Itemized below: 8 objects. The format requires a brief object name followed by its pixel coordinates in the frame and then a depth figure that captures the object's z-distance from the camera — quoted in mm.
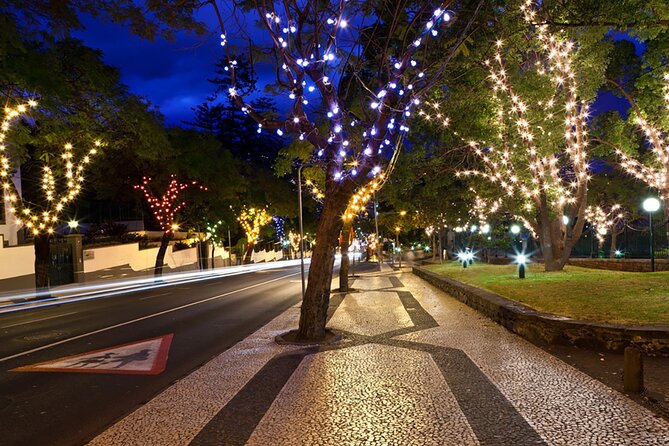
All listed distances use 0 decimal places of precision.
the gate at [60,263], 28781
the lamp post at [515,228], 26322
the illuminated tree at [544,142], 16562
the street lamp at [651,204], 19525
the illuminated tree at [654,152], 18641
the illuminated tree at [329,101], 9633
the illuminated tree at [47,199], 21422
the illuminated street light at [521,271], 16592
